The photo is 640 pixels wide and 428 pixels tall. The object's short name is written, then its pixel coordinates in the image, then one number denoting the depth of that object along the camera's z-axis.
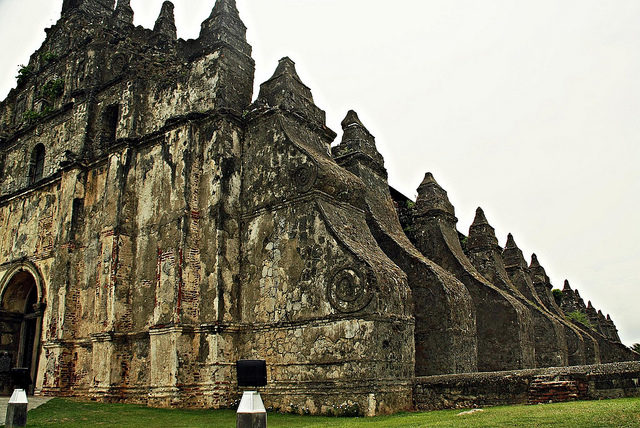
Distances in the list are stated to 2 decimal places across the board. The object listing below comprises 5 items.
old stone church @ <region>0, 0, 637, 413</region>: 9.27
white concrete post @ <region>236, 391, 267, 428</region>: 5.06
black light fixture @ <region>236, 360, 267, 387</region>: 5.41
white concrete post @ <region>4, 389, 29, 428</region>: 7.14
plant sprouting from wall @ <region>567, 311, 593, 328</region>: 25.66
